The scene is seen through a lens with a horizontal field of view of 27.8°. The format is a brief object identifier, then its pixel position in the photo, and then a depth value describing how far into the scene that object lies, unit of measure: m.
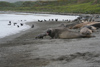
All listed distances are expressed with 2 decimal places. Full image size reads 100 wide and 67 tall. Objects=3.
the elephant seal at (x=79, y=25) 18.84
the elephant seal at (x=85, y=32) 12.54
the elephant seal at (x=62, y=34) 11.95
